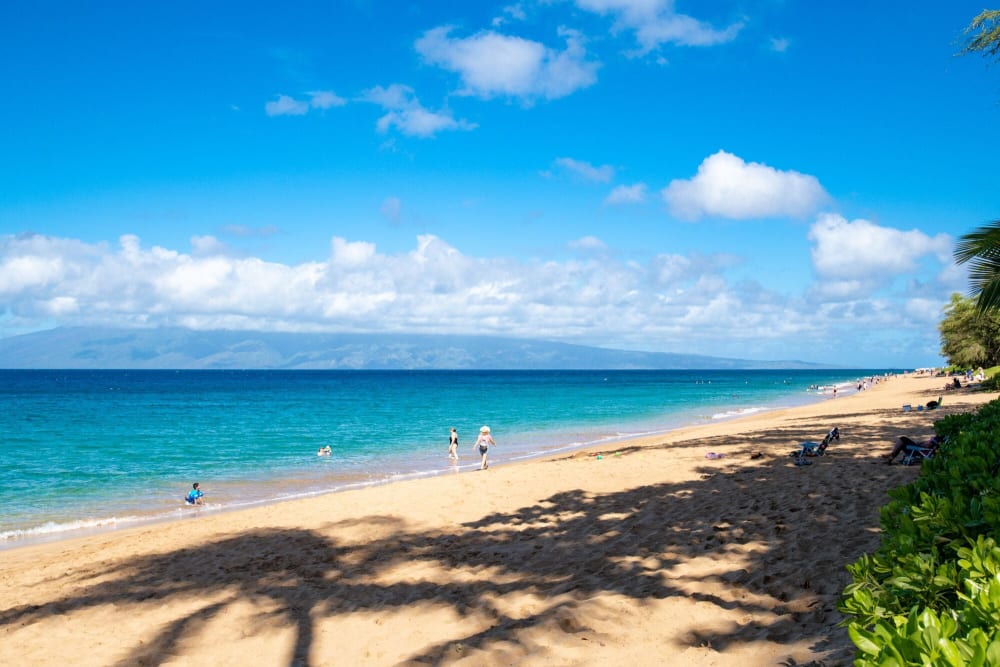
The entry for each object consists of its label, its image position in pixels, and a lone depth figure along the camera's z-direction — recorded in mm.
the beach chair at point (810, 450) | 14852
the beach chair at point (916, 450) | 12141
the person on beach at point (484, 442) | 22219
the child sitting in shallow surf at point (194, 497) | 18609
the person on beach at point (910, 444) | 12261
